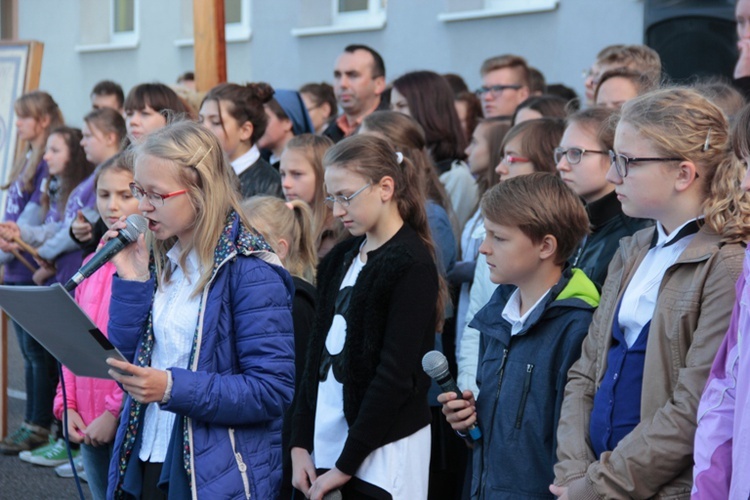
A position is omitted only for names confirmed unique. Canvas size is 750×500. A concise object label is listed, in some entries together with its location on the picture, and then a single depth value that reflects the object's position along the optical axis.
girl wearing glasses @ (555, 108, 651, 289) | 7.32
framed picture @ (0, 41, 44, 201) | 13.81
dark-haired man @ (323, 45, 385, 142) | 13.43
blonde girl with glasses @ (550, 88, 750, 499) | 5.14
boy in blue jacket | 6.08
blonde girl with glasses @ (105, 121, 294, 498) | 5.87
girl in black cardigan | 6.84
